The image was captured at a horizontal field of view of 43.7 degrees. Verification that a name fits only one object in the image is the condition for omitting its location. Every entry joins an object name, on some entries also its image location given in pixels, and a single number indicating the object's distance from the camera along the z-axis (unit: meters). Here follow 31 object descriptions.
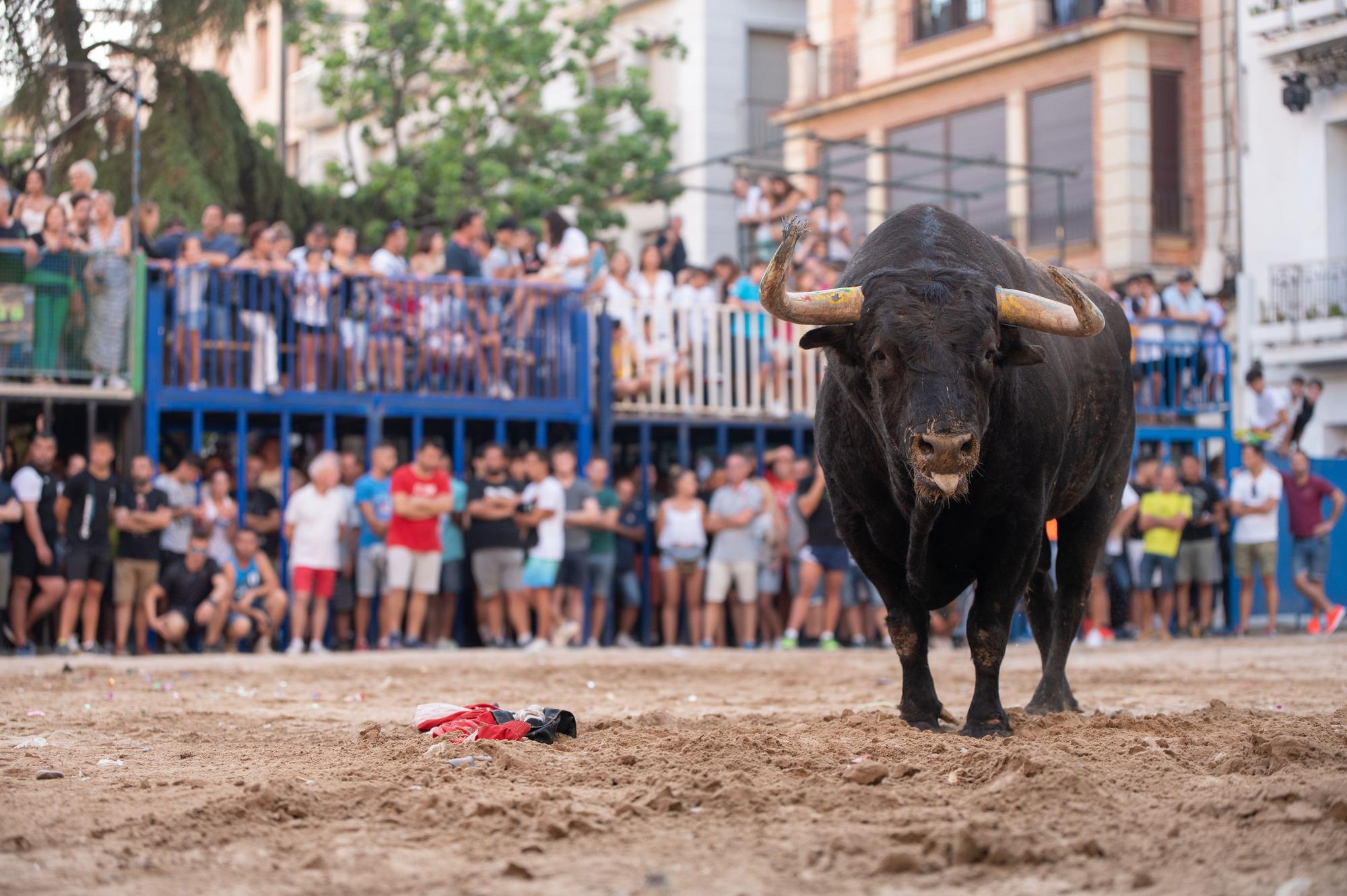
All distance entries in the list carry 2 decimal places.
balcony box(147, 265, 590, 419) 15.20
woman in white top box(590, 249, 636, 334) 17.27
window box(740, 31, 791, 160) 34.03
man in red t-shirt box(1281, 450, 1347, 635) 18.88
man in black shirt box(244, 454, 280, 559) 15.28
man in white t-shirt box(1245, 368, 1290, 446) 20.92
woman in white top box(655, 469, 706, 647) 16.56
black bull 6.46
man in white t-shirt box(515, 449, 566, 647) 15.80
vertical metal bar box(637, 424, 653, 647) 16.94
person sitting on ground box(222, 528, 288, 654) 14.76
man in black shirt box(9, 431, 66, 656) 13.72
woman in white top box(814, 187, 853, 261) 19.77
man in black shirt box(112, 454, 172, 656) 14.01
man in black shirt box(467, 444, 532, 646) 15.63
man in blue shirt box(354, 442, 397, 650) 15.20
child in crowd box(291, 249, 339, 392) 15.43
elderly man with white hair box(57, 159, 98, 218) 14.80
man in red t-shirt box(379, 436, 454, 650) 15.08
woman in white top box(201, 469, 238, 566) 14.69
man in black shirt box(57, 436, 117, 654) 13.79
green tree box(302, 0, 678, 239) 28.44
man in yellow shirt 18.12
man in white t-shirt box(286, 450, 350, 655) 14.80
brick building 27.47
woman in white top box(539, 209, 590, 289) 17.05
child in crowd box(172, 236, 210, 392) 14.97
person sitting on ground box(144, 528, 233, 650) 14.39
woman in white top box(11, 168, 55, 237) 14.71
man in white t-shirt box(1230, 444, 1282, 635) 18.69
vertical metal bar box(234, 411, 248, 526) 15.23
